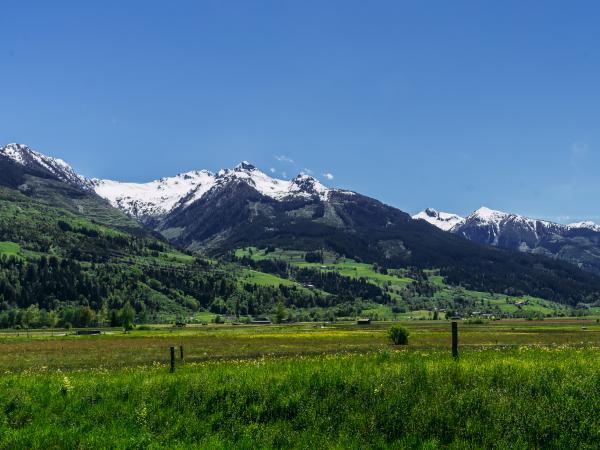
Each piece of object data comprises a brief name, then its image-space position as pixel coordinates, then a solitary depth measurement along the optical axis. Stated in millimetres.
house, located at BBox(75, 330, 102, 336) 168150
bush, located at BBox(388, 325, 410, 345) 86562
